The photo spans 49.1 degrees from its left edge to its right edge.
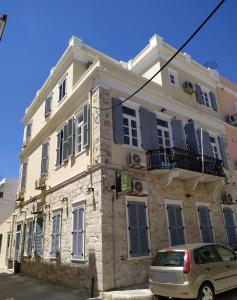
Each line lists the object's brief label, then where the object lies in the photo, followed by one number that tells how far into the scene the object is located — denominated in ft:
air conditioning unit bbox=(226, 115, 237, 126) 49.62
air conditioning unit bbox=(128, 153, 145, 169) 30.40
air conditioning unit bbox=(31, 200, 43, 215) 40.98
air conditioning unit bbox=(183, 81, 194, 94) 44.50
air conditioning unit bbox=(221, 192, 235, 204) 40.30
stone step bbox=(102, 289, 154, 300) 22.04
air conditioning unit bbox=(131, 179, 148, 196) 29.58
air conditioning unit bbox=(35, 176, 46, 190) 41.47
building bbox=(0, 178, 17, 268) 58.95
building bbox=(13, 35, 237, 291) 27.71
